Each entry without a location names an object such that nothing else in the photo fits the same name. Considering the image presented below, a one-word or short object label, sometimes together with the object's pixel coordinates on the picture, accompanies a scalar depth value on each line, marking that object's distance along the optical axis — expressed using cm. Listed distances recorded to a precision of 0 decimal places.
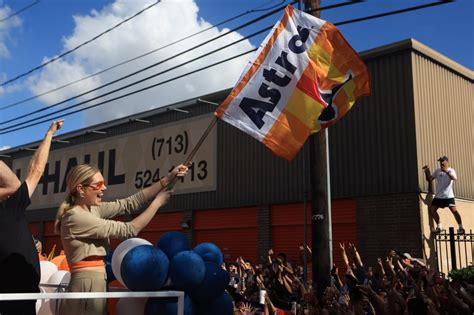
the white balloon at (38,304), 462
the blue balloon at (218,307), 462
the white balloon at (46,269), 527
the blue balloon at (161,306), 413
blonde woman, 351
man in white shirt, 1284
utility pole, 871
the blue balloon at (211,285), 456
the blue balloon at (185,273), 446
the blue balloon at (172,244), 479
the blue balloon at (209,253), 514
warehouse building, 1353
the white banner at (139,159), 1883
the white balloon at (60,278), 495
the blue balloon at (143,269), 419
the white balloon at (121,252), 441
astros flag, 588
